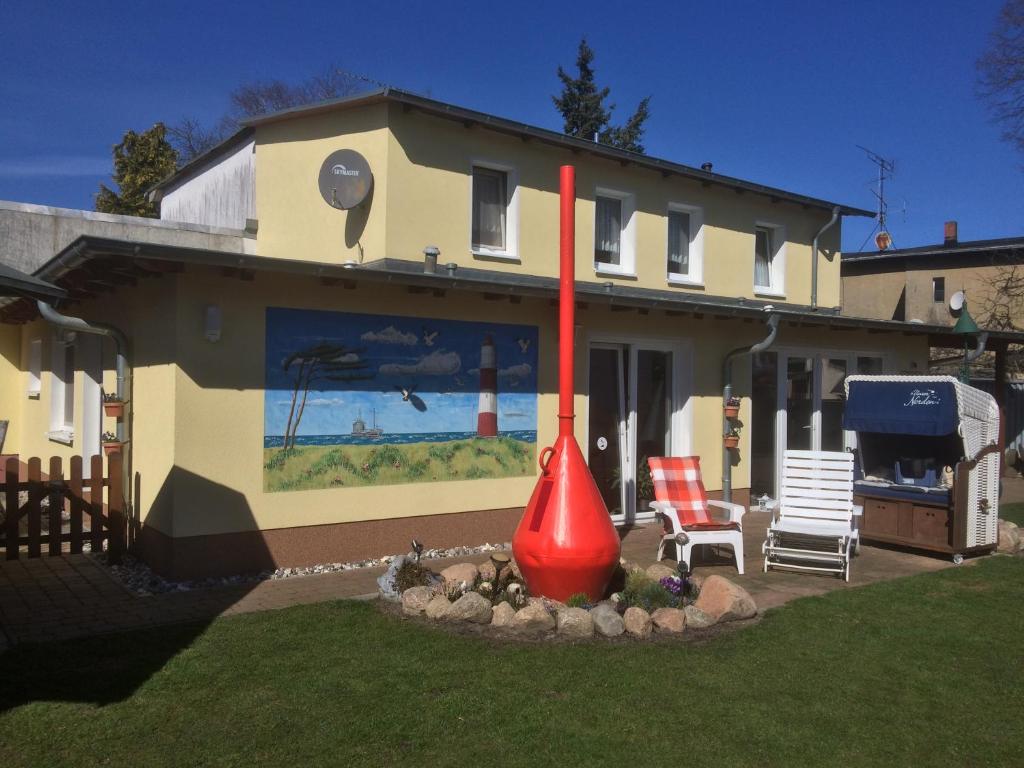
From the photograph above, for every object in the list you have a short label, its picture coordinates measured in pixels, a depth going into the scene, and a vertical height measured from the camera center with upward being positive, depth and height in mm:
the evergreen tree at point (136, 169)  23500 +5909
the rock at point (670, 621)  6199 -1699
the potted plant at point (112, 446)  8444 -661
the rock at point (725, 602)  6512 -1649
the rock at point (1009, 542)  9656 -1684
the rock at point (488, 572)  7082 -1574
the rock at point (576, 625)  6078 -1700
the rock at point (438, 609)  6312 -1669
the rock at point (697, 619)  6301 -1712
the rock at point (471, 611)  6248 -1656
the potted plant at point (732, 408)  11484 -253
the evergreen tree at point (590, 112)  34281 +11113
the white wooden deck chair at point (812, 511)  8555 -1281
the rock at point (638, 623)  6098 -1694
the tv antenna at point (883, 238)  23750 +4343
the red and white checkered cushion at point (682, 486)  8953 -1044
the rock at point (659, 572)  7305 -1600
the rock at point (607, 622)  6094 -1690
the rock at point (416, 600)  6461 -1644
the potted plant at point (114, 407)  8320 -270
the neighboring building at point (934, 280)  24703 +3479
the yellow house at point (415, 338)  7645 +550
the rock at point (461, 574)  6895 -1551
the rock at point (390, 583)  6824 -1623
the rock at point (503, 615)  6191 -1679
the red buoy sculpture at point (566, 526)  6500 -1079
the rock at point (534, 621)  6105 -1685
